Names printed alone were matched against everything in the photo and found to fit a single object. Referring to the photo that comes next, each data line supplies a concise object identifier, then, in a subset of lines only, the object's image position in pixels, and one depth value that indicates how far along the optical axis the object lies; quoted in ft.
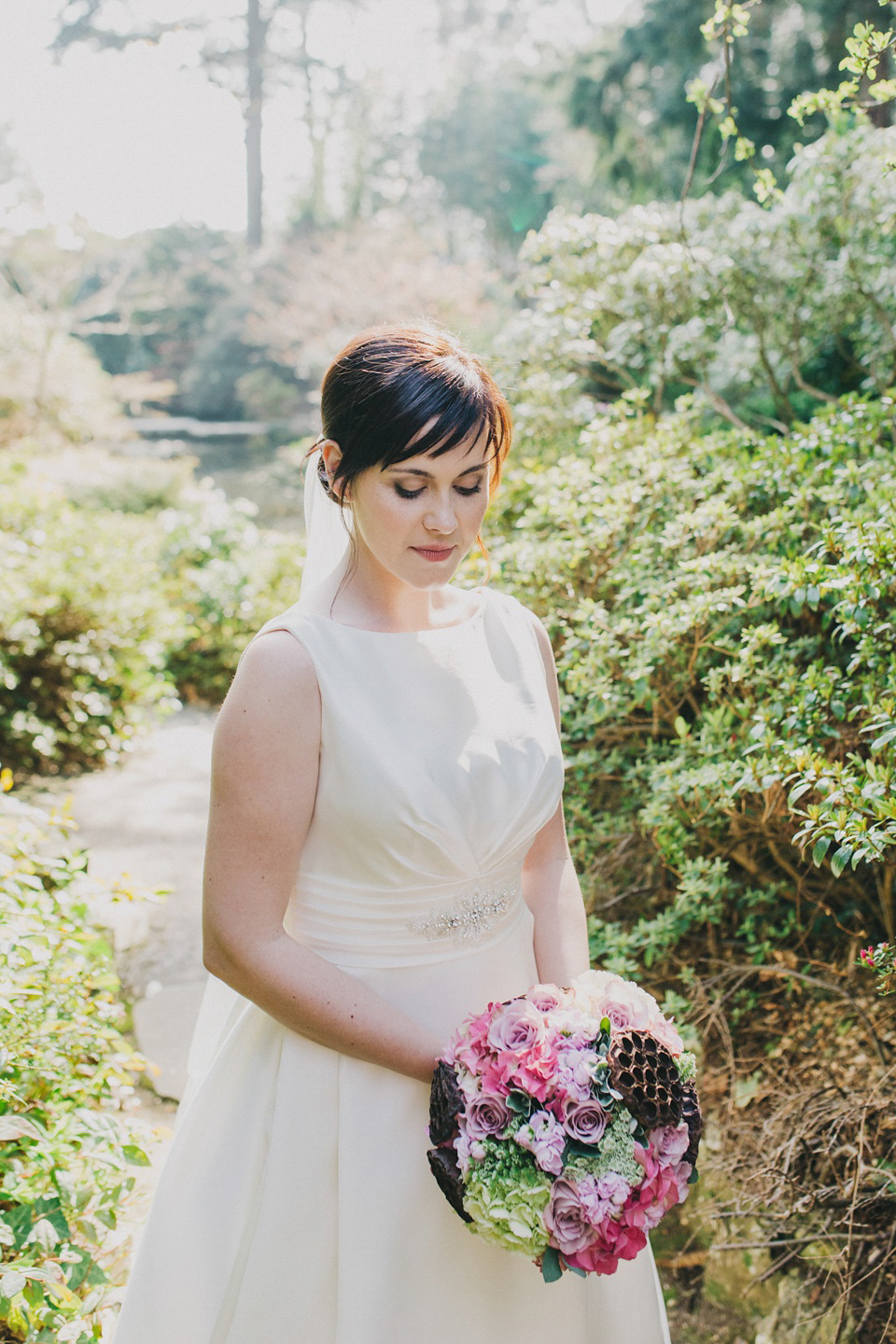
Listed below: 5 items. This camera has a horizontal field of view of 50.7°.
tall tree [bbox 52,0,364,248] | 69.56
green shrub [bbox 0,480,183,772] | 18.22
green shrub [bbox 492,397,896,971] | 7.04
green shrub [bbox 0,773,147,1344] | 5.84
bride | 4.79
